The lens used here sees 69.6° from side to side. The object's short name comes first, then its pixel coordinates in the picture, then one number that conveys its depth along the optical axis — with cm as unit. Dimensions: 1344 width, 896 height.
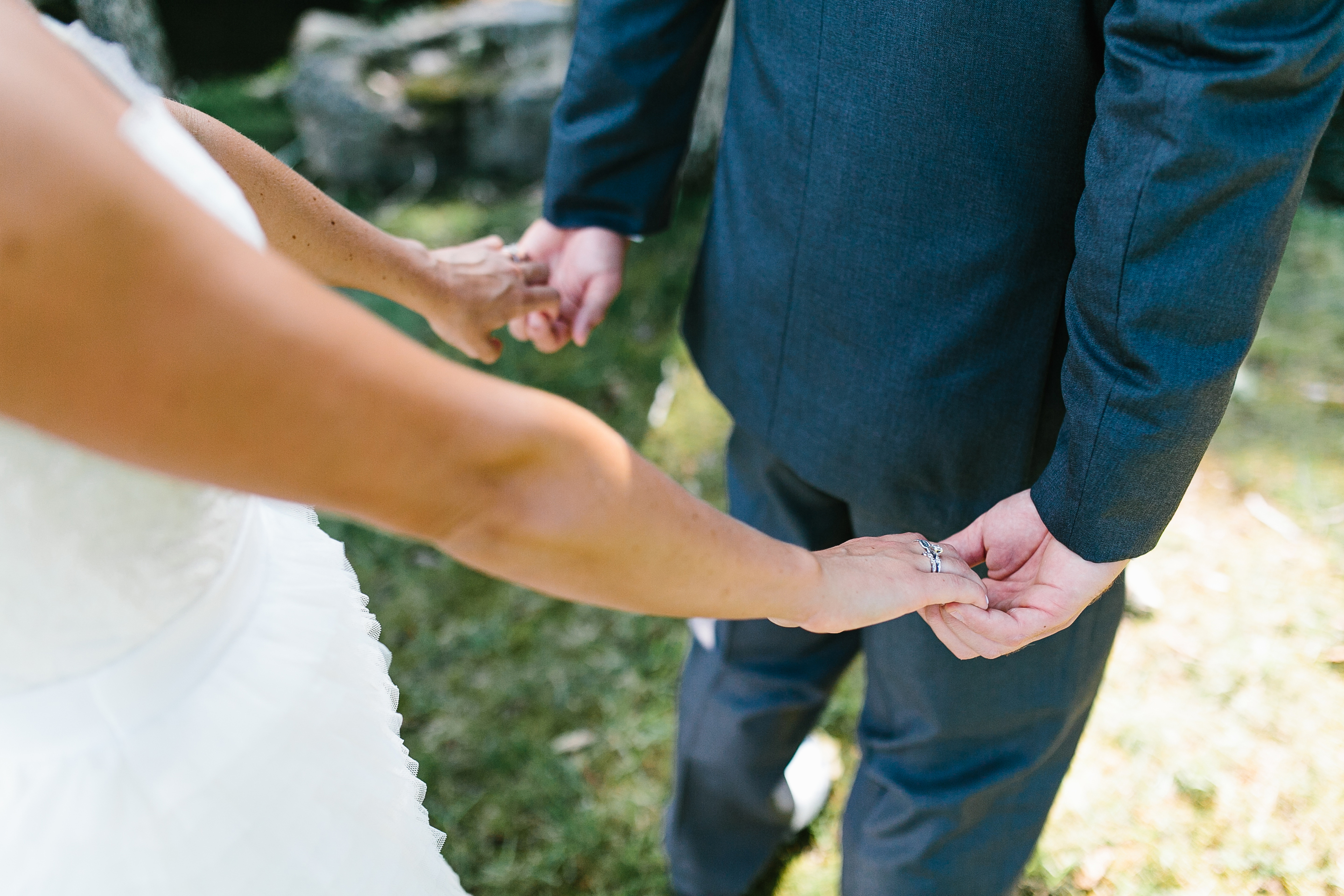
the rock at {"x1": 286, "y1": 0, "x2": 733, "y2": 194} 410
